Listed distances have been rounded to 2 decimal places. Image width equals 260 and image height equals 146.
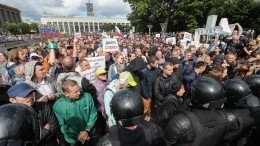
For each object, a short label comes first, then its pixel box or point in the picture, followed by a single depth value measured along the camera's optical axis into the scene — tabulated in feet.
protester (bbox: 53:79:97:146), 6.45
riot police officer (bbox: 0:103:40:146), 2.82
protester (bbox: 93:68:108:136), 8.63
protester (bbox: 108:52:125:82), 11.12
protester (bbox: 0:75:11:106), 7.25
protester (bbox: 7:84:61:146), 4.95
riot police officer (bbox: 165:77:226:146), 4.01
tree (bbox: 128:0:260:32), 61.99
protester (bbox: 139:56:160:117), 9.91
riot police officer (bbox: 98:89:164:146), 3.78
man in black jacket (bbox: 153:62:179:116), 8.56
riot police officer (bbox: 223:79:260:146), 4.98
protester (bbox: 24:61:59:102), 7.12
